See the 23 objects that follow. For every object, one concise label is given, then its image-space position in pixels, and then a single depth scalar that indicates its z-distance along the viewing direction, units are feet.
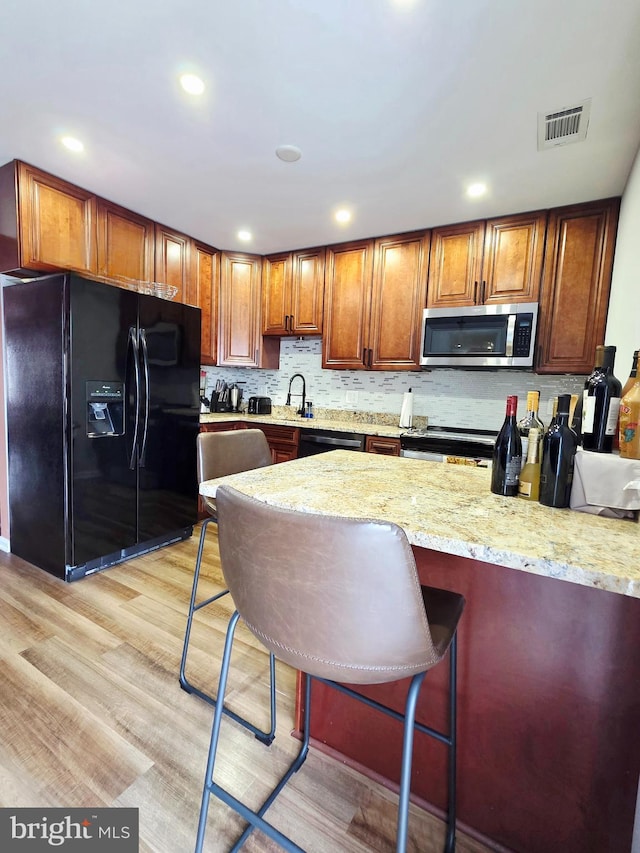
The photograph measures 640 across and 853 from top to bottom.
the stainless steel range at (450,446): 8.64
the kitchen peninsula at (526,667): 2.67
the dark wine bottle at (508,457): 3.39
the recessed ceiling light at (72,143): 6.65
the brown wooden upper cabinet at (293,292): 11.59
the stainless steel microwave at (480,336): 8.66
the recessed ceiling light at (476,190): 7.71
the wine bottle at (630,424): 2.95
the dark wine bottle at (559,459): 3.04
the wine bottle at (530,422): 3.33
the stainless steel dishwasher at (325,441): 10.11
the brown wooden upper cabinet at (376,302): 10.10
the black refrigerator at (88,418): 7.34
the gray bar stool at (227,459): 4.91
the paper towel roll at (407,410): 10.70
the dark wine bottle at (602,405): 3.17
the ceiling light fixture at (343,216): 9.14
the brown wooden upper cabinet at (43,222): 7.43
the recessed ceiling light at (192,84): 5.22
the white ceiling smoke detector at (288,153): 6.68
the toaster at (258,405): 13.07
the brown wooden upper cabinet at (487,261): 8.71
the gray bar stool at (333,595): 2.03
